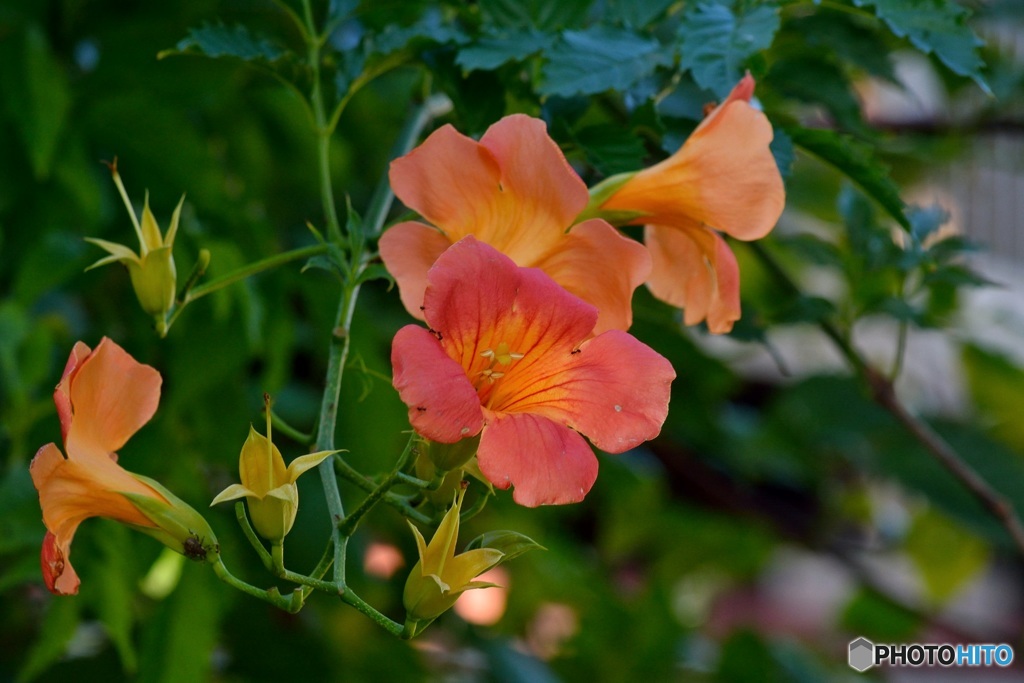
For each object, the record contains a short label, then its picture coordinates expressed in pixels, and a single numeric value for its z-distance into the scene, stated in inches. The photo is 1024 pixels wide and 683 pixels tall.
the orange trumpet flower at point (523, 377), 42.4
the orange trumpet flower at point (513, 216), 44.1
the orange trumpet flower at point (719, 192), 44.8
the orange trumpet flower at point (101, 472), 43.4
